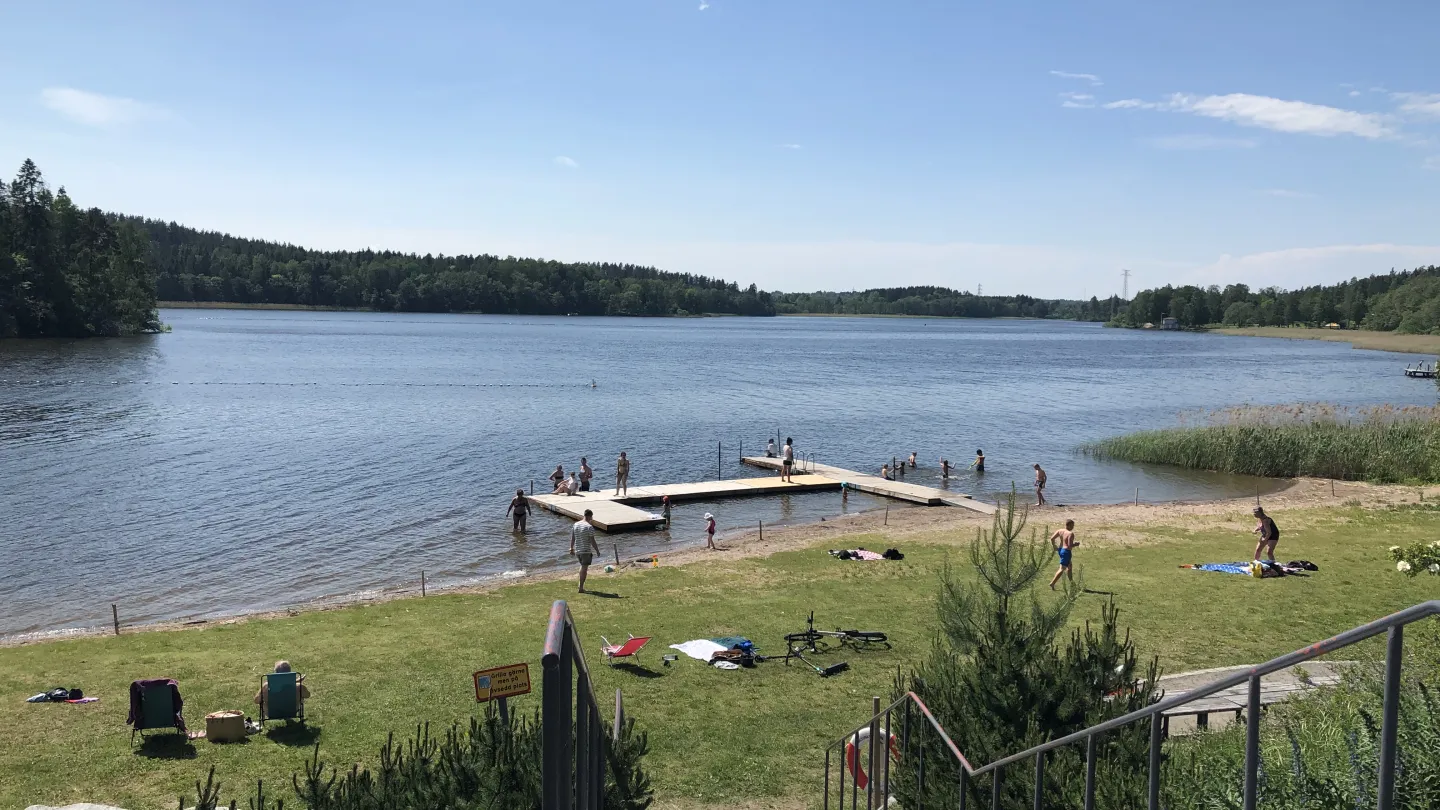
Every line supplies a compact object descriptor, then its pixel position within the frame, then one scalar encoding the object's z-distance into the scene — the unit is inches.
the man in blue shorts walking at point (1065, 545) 799.7
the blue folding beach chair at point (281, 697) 489.7
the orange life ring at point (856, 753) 361.3
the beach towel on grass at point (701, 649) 603.2
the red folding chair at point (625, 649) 580.4
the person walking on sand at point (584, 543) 792.3
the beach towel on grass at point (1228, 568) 836.0
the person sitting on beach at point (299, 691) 495.2
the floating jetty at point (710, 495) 1305.4
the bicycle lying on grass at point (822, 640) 617.7
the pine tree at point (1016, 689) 284.7
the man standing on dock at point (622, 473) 1444.4
